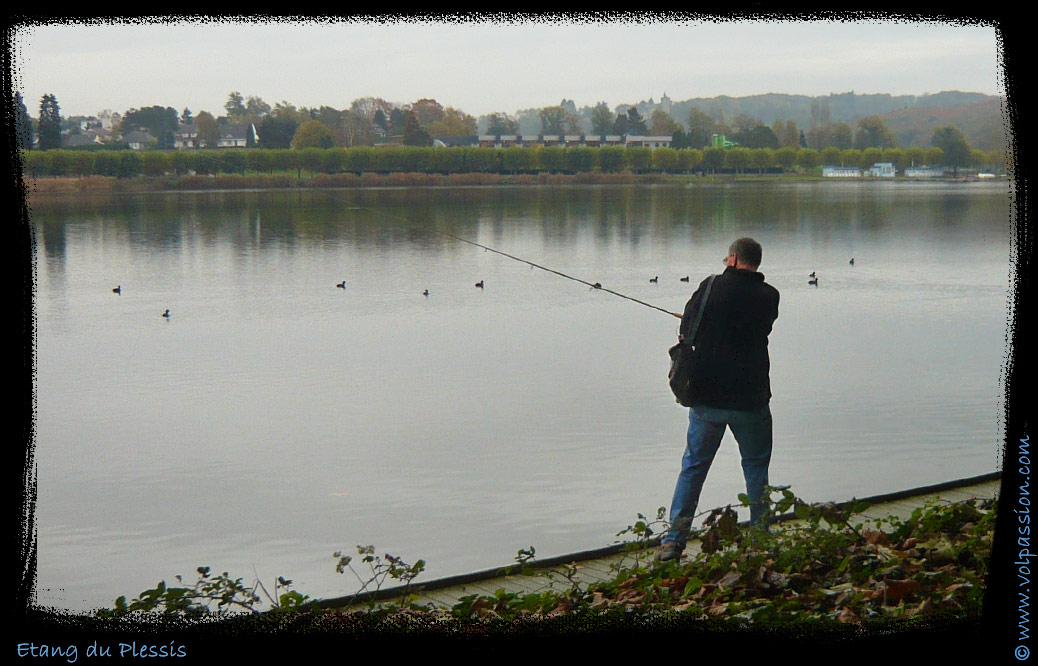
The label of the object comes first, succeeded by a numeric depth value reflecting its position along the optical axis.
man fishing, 5.86
